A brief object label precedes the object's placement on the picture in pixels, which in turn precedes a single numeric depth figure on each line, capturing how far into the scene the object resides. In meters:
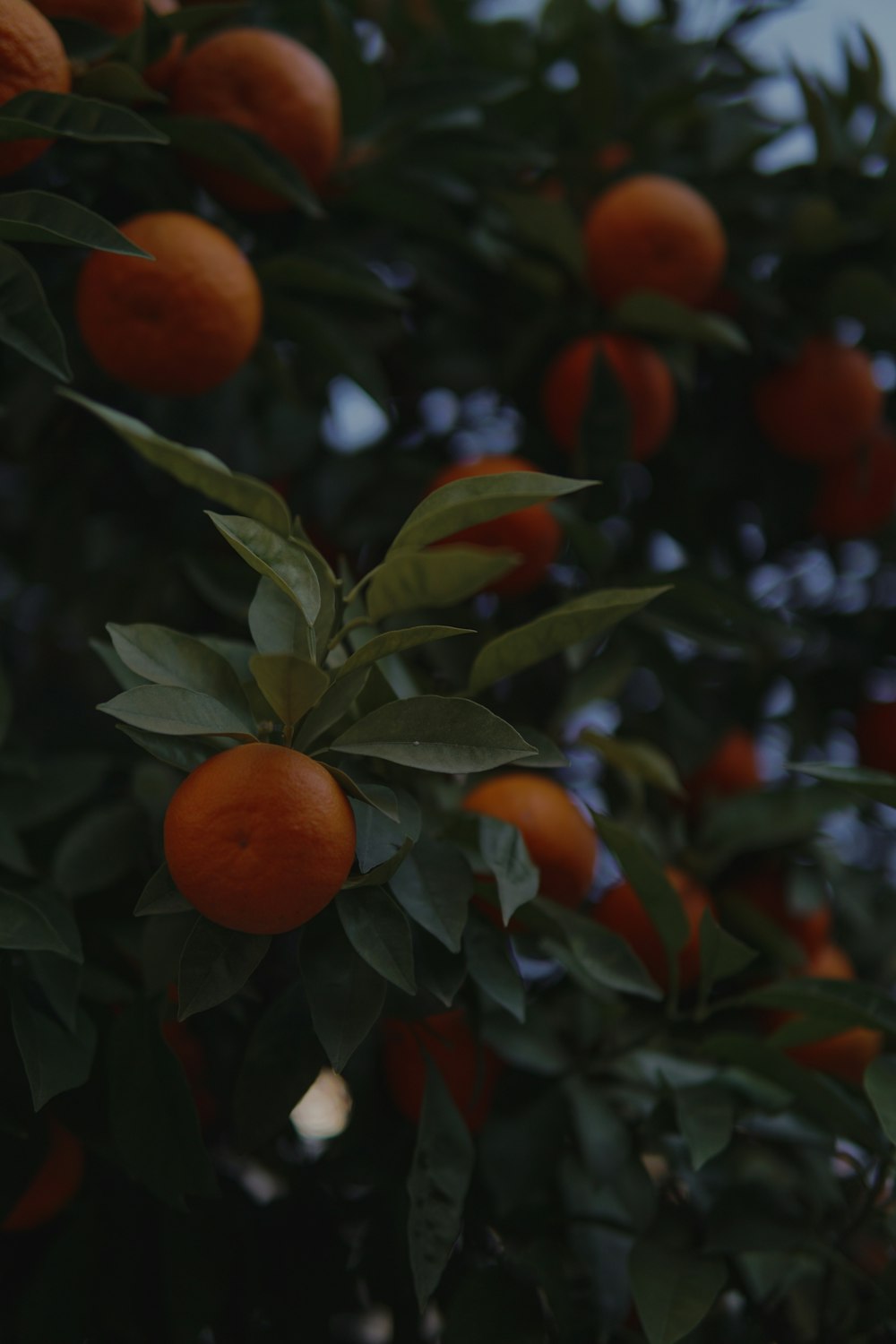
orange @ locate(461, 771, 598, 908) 0.98
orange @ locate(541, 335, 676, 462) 1.30
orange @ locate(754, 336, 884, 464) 1.43
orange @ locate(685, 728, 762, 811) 1.50
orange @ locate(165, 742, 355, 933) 0.68
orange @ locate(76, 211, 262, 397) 0.97
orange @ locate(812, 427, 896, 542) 1.52
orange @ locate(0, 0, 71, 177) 0.85
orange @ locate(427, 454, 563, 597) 1.19
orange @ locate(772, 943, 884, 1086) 1.15
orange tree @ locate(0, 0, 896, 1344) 0.79
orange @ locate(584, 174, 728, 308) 1.28
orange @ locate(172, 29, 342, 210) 1.07
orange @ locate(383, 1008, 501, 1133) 1.02
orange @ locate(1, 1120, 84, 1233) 0.96
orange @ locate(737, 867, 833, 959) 1.33
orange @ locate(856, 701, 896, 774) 1.54
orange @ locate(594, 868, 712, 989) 1.15
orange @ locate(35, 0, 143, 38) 0.99
